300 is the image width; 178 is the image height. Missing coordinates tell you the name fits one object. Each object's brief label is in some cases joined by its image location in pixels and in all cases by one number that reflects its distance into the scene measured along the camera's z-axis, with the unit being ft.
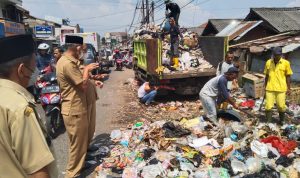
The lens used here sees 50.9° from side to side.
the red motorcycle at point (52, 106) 22.20
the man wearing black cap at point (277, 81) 23.66
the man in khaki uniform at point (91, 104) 17.90
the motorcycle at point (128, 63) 84.38
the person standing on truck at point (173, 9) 37.24
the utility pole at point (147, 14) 111.61
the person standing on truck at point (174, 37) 36.47
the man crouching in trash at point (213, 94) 20.25
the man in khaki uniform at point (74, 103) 16.07
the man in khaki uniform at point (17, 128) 5.13
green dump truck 32.04
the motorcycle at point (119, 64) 76.95
